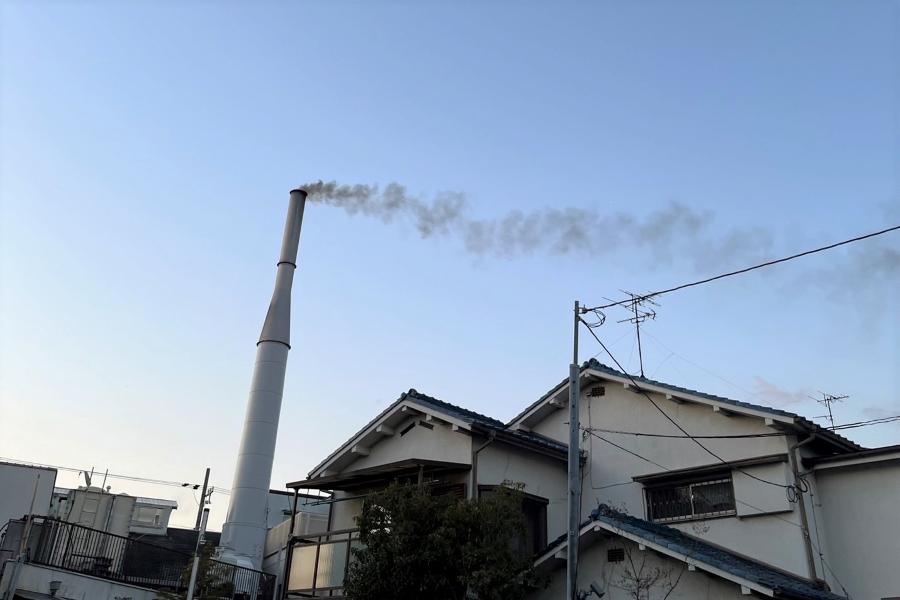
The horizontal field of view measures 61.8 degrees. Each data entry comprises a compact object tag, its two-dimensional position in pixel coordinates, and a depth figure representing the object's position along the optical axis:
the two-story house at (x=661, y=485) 16.39
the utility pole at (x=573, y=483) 13.55
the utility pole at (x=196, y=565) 17.66
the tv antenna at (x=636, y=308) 17.80
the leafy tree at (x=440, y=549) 15.15
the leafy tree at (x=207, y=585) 20.20
